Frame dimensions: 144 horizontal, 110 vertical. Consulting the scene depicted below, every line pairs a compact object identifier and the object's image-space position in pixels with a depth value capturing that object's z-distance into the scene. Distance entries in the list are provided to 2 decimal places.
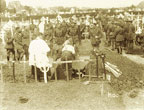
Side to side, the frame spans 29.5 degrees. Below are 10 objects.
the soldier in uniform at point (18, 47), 14.15
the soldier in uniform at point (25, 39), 14.96
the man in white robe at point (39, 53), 10.09
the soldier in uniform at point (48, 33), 19.27
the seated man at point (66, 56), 10.31
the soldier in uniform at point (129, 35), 16.82
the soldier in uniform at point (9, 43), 13.63
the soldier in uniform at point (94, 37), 16.39
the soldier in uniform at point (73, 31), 21.14
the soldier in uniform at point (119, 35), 16.41
